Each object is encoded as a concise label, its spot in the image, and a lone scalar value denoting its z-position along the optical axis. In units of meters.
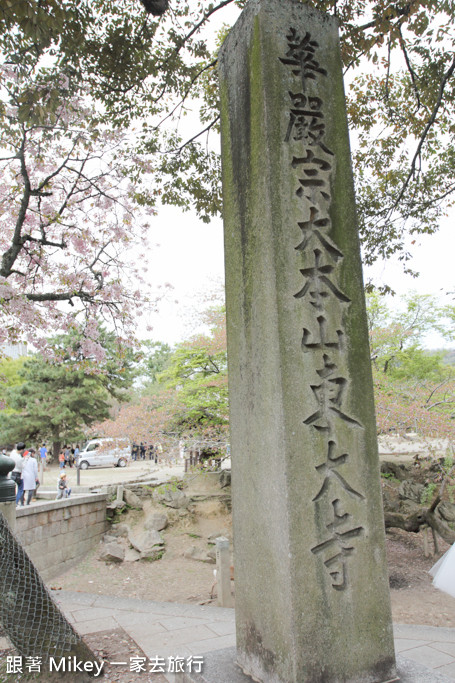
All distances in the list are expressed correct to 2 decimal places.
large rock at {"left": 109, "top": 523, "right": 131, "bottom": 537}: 11.64
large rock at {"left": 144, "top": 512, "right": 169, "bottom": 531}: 11.92
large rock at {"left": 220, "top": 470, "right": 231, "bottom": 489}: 13.55
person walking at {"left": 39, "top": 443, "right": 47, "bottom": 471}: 18.12
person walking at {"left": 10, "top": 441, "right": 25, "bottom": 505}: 10.60
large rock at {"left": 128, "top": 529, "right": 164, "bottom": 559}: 10.76
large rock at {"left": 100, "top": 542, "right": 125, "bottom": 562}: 10.42
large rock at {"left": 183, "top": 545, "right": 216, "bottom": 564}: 10.58
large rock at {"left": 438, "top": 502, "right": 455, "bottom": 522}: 8.78
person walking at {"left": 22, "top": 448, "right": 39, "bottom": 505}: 10.74
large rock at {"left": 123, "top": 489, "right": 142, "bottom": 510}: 12.73
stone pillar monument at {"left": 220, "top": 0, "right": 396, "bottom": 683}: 1.91
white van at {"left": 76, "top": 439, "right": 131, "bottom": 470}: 22.52
